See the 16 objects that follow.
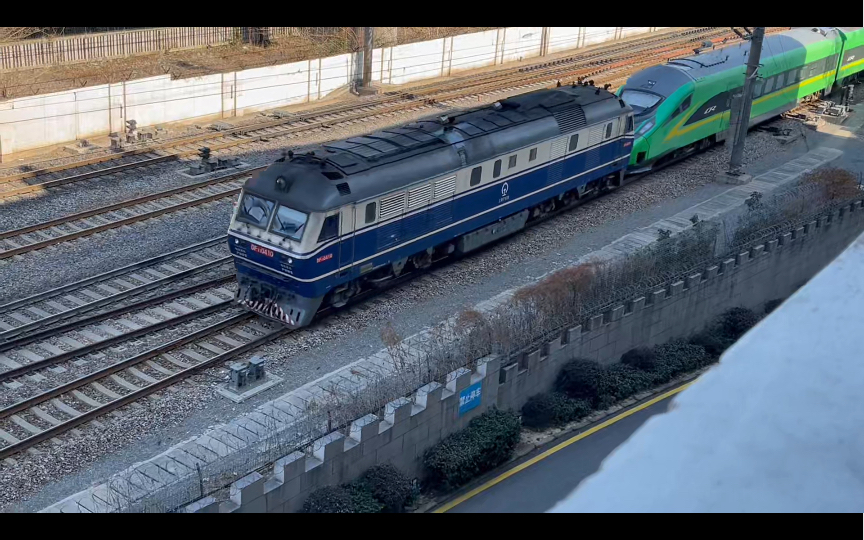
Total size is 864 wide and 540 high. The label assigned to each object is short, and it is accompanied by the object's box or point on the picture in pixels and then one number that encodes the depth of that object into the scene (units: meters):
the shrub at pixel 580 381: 18.84
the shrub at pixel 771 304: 24.13
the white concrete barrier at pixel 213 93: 31.23
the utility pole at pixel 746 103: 30.33
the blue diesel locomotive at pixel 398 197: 20.02
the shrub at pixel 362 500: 14.29
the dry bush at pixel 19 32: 39.53
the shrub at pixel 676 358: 20.41
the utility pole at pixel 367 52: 41.34
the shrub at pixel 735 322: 22.19
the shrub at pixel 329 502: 13.95
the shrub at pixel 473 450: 15.99
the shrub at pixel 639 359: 20.39
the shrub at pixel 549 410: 18.25
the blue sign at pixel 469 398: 16.67
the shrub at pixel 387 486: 14.82
